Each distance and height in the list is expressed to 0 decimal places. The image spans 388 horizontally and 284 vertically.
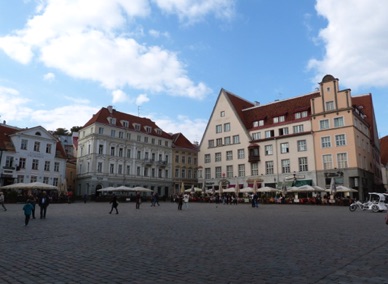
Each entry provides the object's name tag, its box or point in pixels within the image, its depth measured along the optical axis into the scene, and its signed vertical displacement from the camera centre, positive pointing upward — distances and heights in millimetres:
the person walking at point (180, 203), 30047 -191
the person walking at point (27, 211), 15203 -463
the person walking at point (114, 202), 24136 -117
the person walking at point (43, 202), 19484 -64
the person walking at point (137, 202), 31969 -106
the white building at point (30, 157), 50562 +7198
